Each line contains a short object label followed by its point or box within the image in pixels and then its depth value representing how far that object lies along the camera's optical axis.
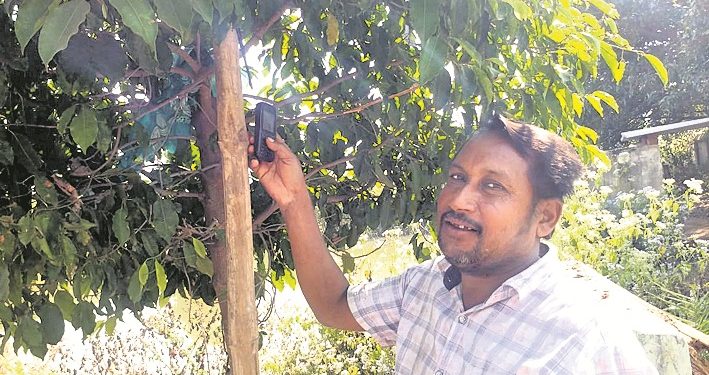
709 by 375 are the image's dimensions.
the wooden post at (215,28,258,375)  1.22
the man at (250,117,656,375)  1.21
